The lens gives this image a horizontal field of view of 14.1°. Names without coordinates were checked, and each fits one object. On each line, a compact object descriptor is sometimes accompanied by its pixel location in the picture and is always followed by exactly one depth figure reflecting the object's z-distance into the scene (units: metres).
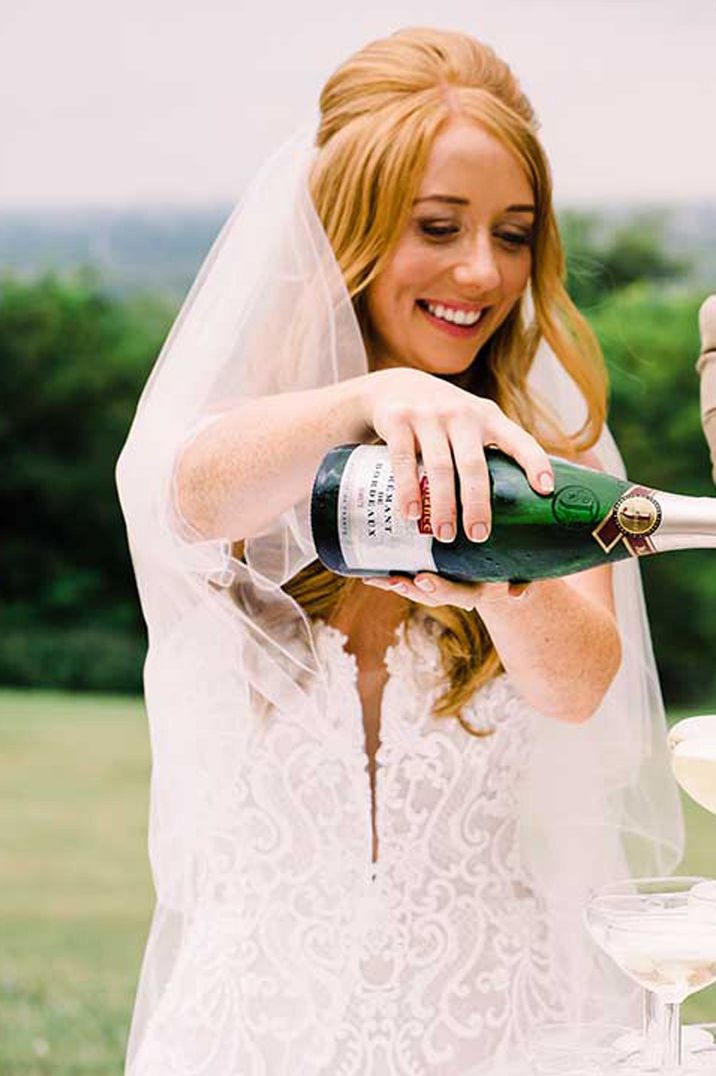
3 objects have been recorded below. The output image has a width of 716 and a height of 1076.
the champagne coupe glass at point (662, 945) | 1.73
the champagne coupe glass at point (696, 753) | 1.78
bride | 2.37
